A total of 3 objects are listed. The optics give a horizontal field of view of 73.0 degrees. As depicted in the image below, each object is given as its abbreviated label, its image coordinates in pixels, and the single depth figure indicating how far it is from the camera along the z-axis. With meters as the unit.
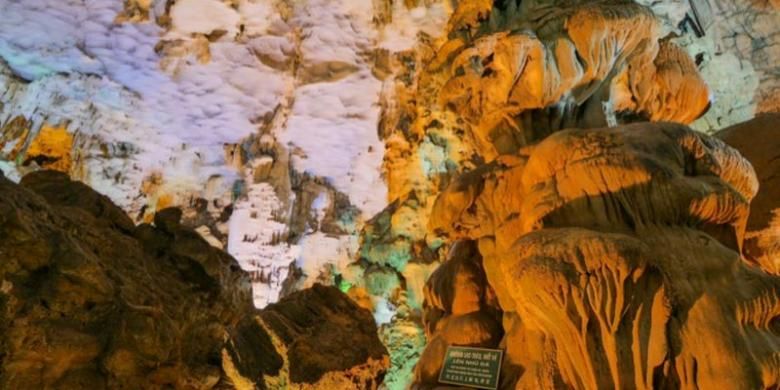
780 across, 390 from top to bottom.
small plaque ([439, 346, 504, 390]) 2.82
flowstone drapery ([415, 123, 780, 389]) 2.21
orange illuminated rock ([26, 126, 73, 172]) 10.14
